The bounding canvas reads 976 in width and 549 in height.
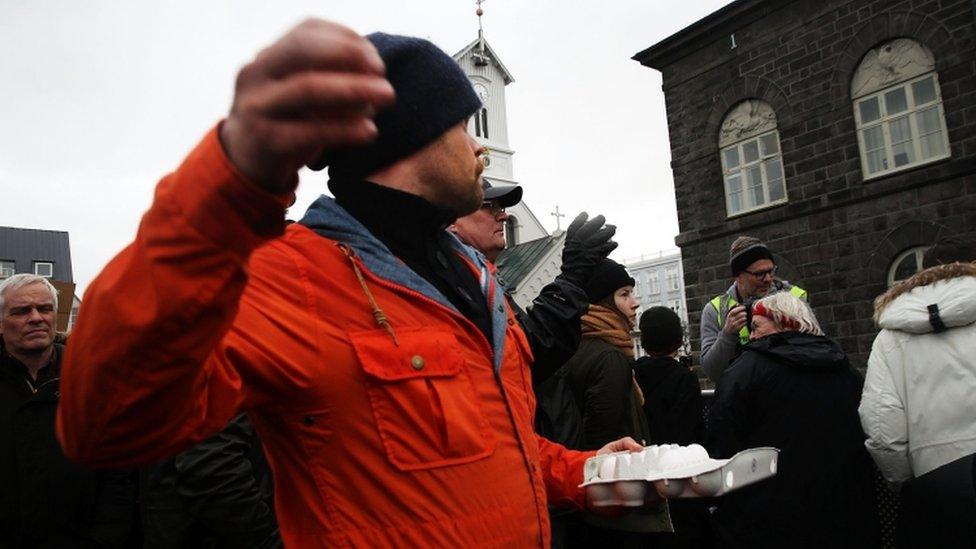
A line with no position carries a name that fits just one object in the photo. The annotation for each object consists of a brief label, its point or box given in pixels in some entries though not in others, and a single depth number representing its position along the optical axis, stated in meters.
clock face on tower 34.12
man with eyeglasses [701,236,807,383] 4.58
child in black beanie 4.19
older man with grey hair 2.88
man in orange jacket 0.68
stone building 10.98
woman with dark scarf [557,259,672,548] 3.60
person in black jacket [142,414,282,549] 2.47
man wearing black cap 3.46
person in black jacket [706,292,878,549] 3.27
